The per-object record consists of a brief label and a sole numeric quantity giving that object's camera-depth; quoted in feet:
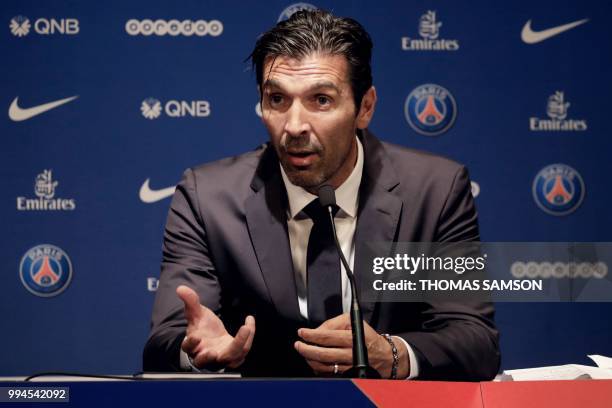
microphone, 12.16
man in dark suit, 13.40
